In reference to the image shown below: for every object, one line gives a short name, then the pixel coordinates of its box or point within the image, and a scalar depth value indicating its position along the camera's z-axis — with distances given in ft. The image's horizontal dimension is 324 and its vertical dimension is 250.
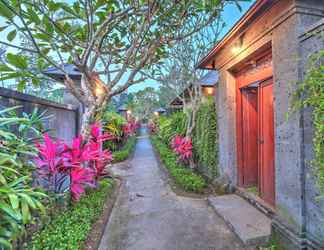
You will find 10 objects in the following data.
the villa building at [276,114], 6.94
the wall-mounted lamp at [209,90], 33.47
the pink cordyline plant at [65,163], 8.22
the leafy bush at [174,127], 25.39
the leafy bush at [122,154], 26.04
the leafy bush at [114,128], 27.17
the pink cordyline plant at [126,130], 35.19
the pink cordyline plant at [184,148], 19.31
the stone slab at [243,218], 8.31
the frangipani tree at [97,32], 8.34
